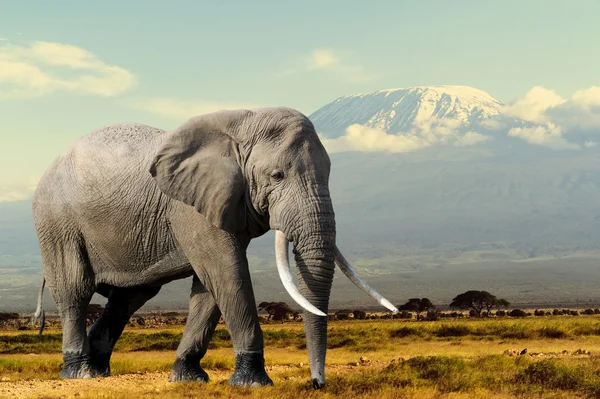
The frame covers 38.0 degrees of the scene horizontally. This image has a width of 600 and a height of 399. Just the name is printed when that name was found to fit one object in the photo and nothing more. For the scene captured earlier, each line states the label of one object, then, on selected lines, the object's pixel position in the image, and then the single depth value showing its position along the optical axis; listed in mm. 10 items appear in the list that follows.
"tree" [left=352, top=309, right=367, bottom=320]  76375
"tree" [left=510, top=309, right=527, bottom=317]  73500
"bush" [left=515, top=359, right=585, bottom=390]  15898
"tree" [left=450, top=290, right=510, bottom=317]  86062
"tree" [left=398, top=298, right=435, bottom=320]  84938
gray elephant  12953
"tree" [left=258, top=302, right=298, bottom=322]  80062
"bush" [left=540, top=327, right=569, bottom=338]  34750
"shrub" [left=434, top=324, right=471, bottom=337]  38406
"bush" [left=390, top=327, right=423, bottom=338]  38344
